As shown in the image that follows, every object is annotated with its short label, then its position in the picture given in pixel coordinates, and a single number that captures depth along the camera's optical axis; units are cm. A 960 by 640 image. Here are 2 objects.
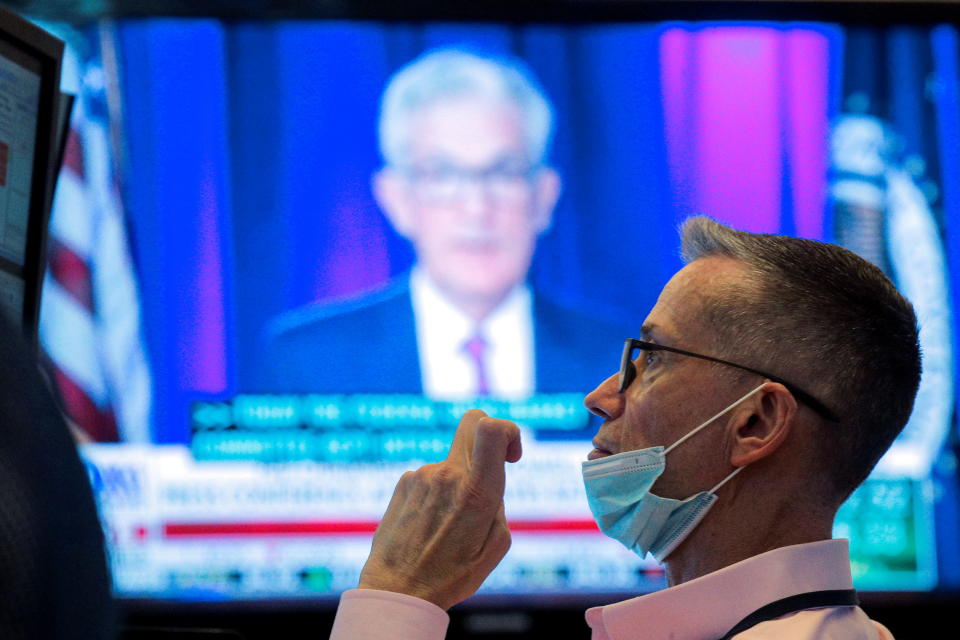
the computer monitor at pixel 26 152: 187
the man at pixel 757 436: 193
